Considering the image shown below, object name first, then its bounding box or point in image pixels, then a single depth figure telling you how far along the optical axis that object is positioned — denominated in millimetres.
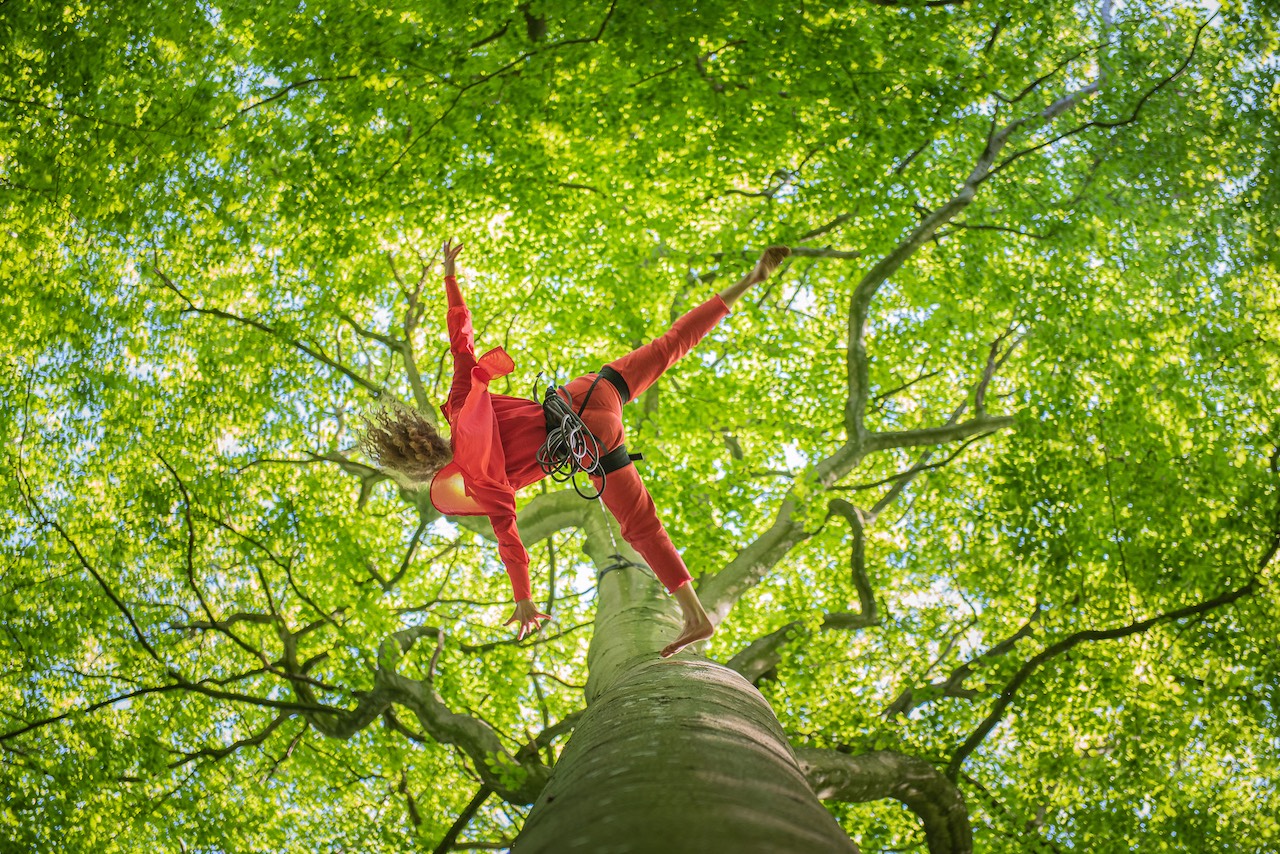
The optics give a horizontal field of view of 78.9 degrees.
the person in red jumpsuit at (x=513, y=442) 3953
